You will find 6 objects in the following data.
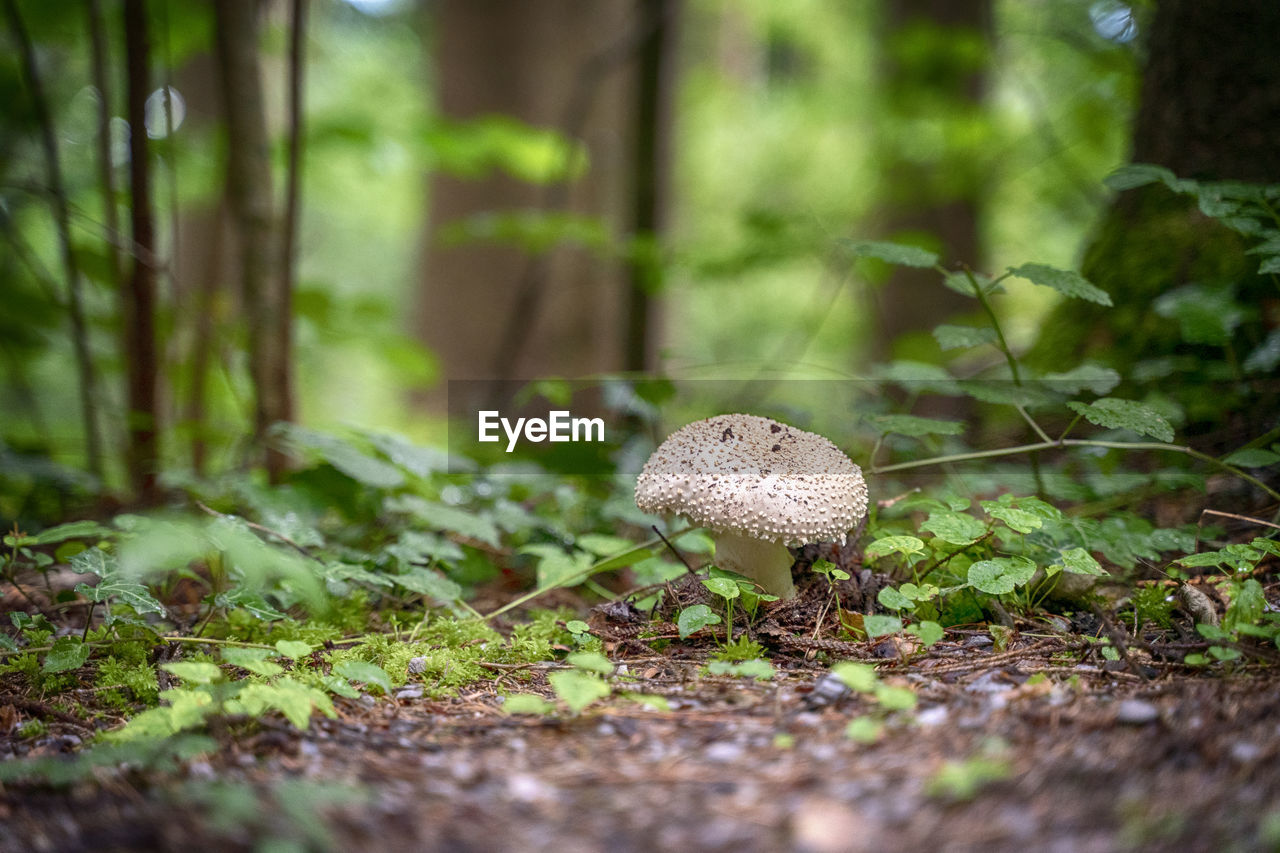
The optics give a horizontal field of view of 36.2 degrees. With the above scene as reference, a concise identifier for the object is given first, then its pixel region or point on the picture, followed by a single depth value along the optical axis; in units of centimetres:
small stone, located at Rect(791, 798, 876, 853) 67
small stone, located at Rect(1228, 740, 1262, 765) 71
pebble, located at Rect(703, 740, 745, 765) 73
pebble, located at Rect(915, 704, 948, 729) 74
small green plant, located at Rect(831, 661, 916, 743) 74
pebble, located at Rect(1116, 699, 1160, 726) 73
